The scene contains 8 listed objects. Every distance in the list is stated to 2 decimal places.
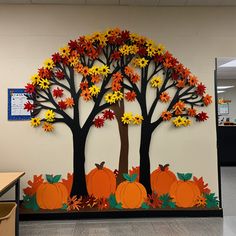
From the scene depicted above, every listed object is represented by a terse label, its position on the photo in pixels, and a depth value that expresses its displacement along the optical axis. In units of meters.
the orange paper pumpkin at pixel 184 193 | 3.66
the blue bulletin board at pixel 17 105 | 3.62
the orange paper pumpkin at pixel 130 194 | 3.62
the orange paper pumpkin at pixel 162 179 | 3.66
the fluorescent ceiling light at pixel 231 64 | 7.54
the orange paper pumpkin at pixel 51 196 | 3.59
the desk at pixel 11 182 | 2.48
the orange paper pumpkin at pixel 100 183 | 3.62
